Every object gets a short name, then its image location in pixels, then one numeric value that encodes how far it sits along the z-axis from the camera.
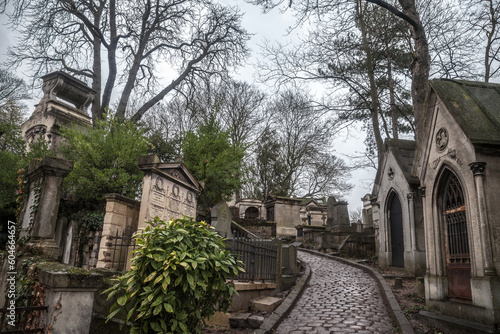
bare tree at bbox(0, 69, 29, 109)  23.97
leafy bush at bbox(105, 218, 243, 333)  3.36
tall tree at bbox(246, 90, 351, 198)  30.28
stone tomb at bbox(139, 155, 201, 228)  8.97
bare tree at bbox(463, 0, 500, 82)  11.34
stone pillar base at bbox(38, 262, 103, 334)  3.09
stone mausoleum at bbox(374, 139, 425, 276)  10.93
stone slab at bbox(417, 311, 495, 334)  4.47
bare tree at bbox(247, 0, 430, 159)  9.62
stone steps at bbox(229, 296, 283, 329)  5.61
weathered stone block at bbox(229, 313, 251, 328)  5.61
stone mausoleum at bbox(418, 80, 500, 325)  4.82
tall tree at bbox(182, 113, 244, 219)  16.06
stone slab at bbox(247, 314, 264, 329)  5.56
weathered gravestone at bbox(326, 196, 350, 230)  20.08
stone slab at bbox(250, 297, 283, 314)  6.45
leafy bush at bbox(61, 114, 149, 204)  11.42
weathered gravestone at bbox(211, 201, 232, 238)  12.98
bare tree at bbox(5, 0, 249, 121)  15.37
